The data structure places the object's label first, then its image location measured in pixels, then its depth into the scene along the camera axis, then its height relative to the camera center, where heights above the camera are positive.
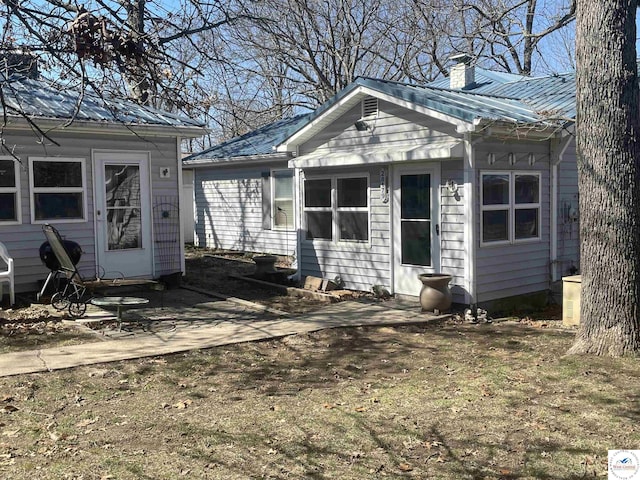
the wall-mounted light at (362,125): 11.18 +1.55
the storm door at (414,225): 10.19 -0.13
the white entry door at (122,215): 11.41 +0.11
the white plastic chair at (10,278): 9.67 -0.81
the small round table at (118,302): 8.15 -1.00
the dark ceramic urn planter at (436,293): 9.55 -1.11
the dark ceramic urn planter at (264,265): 13.26 -0.92
